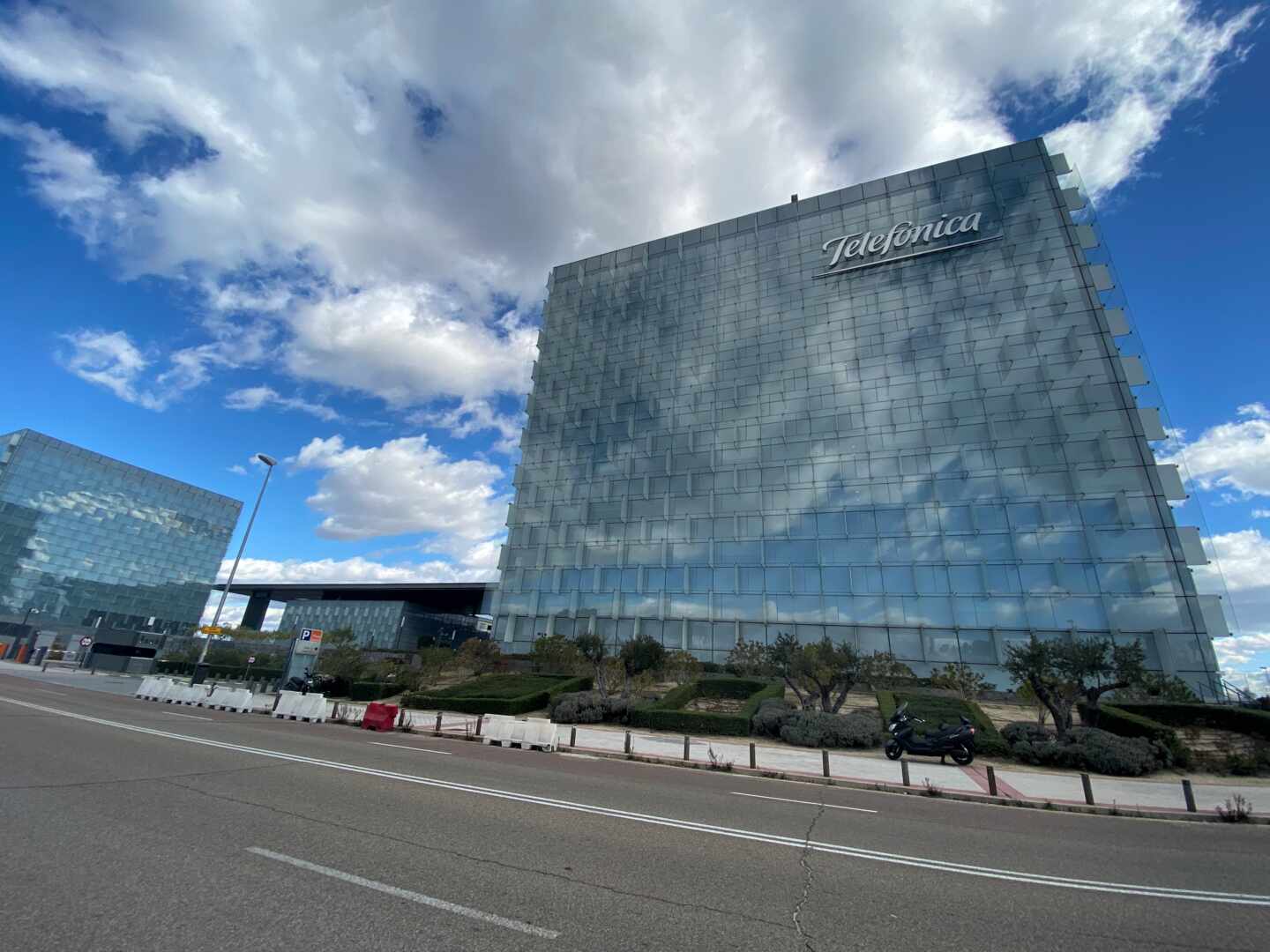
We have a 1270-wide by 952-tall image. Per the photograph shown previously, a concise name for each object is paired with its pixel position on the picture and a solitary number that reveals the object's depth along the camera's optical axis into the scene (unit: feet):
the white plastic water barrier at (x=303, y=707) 75.25
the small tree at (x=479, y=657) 138.51
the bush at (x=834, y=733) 65.67
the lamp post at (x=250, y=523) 98.69
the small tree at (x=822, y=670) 84.07
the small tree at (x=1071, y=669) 66.80
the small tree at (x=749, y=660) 107.76
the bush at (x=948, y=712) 60.90
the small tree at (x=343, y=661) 124.36
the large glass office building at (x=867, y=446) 119.34
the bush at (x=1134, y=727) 58.50
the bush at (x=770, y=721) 71.97
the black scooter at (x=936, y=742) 56.49
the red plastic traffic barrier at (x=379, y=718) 69.87
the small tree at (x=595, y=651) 102.63
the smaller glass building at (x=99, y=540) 295.07
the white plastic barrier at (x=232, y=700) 83.20
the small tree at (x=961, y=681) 105.91
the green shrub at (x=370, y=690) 110.01
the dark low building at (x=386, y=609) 289.33
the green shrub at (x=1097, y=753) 53.62
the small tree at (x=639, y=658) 103.40
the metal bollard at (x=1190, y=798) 37.58
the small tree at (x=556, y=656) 122.62
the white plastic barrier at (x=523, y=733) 58.95
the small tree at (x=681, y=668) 112.06
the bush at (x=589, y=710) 83.10
